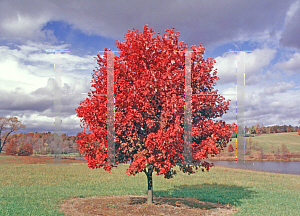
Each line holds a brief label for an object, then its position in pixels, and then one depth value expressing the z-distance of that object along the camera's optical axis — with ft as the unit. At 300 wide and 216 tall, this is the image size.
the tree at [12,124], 149.84
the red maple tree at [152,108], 30.71
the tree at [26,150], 160.56
